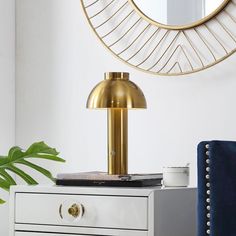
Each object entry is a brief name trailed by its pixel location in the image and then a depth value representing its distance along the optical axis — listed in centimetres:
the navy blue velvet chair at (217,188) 204
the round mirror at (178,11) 276
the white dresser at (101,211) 232
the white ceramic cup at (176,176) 246
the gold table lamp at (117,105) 251
